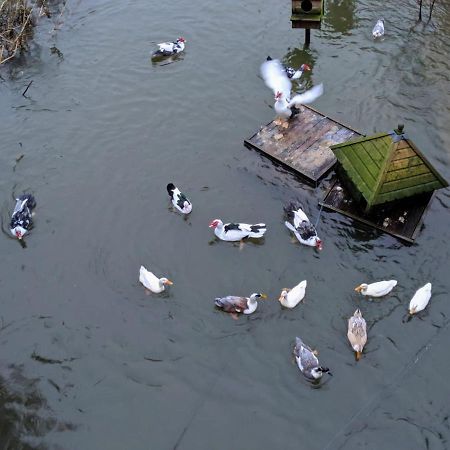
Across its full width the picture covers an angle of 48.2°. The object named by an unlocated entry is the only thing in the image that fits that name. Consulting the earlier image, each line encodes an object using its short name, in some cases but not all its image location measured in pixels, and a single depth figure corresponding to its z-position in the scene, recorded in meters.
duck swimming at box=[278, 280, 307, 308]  10.06
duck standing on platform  13.23
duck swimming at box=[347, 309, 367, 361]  9.47
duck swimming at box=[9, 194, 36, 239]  11.54
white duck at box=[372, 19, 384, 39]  16.27
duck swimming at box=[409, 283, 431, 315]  9.95
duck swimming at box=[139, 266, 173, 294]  10.44
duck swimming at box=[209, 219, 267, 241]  11.22
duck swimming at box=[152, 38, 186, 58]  15.94
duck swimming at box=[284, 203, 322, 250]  10.98
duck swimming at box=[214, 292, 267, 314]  10.01
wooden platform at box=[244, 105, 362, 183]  12.44
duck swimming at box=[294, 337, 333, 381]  9.12
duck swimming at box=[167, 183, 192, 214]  11.84
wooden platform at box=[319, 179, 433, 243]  11.19
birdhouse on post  15.30
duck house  10.59
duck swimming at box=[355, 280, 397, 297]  10.09
